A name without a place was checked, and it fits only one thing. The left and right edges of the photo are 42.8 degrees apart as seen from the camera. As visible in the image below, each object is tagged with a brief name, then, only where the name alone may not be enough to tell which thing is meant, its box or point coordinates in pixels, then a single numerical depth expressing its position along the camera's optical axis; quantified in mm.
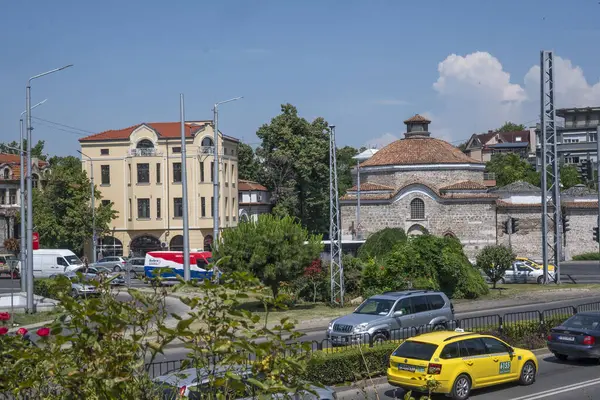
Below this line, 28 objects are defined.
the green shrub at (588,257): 67312
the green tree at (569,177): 96631
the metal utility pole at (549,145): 41281
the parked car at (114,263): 53031
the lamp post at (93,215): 58844
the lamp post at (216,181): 40344
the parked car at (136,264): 52769
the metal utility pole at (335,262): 30375
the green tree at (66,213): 60938
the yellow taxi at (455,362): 15484
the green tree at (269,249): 31938
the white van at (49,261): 54375
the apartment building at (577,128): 110750
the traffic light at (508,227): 55562
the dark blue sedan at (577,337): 19641
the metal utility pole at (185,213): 36781
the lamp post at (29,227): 30328
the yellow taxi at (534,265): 46125
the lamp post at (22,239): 34812
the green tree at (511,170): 95125
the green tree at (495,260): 39781
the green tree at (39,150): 105894
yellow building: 64500
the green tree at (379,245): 42681
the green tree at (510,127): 165512
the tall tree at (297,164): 75938
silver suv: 21562
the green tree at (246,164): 86562
